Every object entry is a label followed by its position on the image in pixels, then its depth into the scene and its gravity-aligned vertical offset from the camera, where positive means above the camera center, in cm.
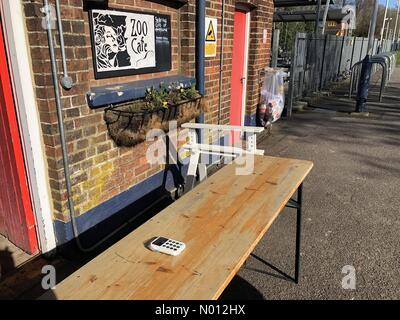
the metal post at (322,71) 1137 -85
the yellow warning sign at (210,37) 436 +8
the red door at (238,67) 565 -36
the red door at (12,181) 250 -103
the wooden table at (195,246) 142 -94
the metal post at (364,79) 820 -78
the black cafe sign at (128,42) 293 +2
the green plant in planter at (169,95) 340 -51
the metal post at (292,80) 848 -84
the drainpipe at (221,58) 467 -19
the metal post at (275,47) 812 -7
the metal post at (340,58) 1437 -55
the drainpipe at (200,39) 405 +5
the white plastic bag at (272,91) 645 -83
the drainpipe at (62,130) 238 -60
